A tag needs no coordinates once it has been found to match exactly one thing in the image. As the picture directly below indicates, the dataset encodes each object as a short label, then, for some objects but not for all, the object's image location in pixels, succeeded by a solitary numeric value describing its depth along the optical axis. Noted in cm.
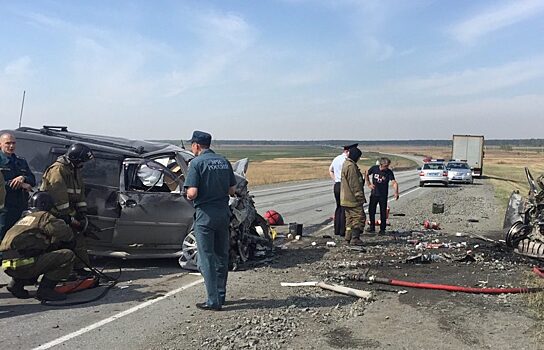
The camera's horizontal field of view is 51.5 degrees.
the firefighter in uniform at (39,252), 625
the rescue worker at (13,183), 782
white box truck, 4453
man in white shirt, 1182
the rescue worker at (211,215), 615
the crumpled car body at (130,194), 820
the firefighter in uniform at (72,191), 704
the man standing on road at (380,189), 1239
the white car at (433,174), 3197
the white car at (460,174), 3550
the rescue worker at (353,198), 1048
